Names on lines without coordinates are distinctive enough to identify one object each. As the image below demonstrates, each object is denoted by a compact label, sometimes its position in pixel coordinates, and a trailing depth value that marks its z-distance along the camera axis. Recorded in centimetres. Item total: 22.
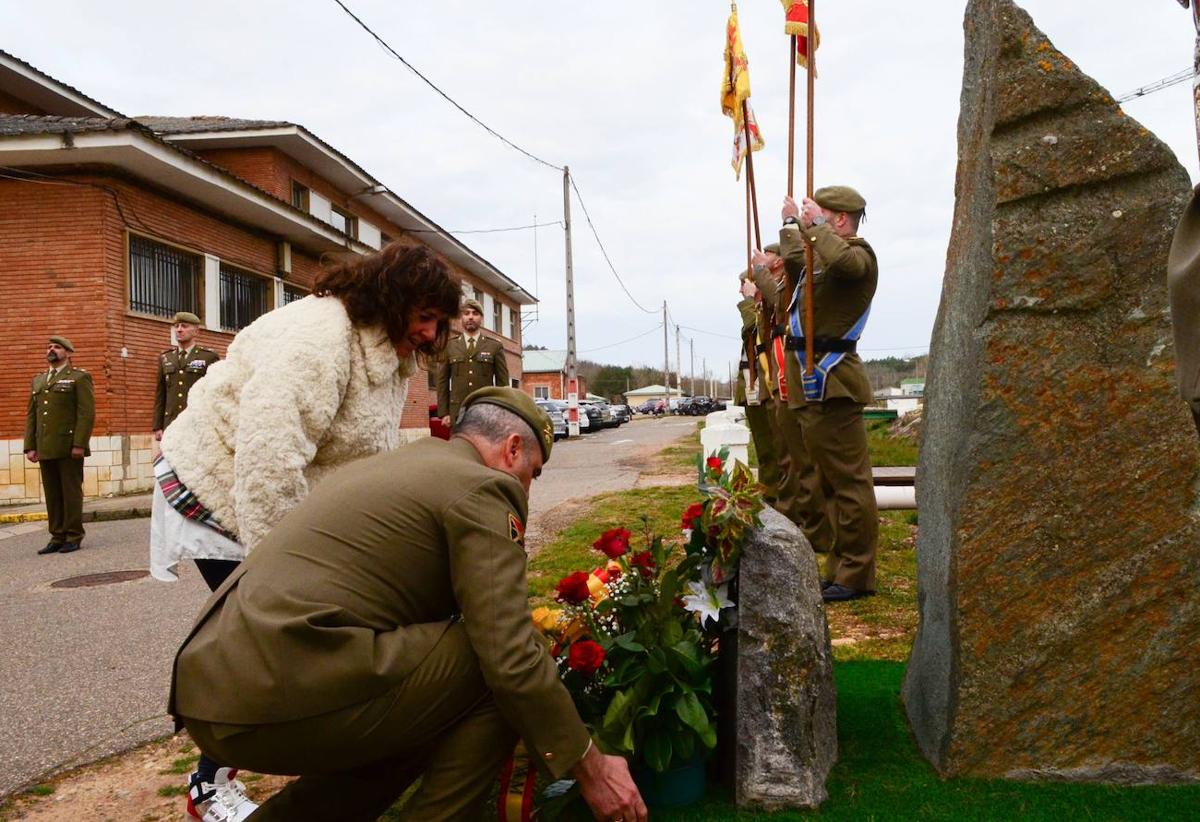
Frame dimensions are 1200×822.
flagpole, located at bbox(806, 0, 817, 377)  420
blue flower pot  255
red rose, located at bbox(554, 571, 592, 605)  264
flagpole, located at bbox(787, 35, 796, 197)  464
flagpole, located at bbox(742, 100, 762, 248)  595
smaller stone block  250
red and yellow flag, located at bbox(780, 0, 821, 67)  453
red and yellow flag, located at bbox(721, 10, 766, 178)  579
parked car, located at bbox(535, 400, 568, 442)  2700
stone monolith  240
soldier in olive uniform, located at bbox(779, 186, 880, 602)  449
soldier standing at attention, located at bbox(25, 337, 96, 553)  803
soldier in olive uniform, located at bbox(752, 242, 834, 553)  547
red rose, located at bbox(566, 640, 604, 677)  244
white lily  262
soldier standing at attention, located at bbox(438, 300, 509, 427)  930
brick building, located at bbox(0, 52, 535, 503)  1195
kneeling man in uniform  188
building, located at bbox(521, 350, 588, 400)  6388
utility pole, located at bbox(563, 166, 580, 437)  2475
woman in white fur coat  239
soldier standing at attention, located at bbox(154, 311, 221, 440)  846
